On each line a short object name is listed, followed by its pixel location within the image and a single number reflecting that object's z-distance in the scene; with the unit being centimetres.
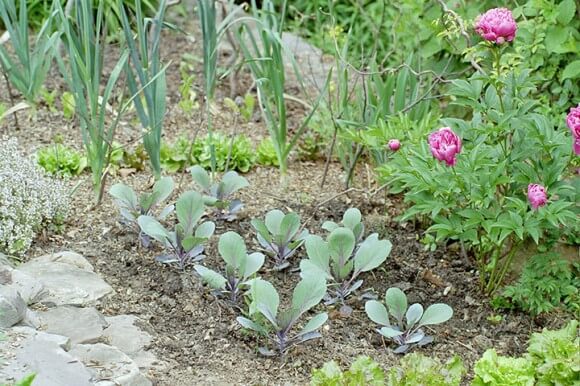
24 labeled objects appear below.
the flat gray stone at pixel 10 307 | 510
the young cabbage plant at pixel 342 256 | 609
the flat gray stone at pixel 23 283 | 561
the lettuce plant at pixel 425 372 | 513
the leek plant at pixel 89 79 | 668
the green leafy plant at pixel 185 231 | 629
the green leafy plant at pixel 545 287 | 608
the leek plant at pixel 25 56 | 746
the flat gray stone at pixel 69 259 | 633
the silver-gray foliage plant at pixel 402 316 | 573
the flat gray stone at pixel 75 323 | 546
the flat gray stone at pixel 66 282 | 590
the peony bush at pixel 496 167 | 550
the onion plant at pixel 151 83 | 669
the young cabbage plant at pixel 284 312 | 553
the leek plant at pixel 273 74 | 710
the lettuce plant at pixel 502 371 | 524
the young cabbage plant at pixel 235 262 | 596
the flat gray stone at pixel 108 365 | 497
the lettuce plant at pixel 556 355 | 523
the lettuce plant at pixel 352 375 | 509
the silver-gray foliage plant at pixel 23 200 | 634
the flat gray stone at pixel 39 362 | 469
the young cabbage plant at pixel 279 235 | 640
